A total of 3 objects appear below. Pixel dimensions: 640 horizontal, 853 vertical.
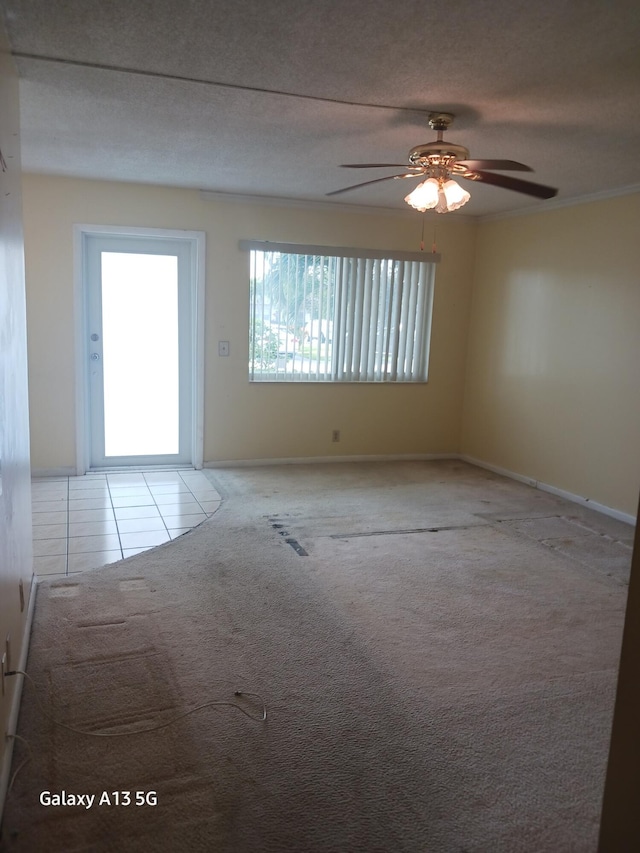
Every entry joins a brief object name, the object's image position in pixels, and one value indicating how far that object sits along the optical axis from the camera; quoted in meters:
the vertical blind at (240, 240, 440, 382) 5.65
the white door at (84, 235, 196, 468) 5.32
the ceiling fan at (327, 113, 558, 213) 2.95
